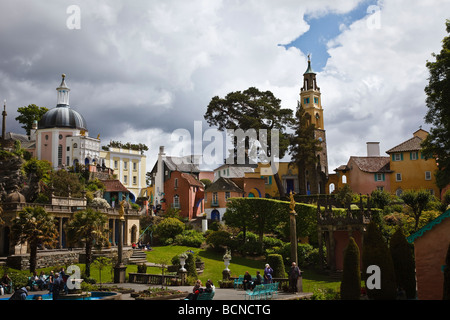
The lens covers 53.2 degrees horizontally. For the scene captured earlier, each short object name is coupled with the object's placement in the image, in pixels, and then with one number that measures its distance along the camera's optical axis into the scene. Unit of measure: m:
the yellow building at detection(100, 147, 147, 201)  77.56
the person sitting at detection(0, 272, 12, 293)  25.98
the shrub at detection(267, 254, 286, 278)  28.84
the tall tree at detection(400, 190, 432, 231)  42.50
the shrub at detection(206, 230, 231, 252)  46.88
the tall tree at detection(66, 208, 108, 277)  32.50
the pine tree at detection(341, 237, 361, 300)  19.36
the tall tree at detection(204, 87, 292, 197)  59.69
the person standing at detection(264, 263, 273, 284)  24.20
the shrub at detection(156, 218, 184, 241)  51.09
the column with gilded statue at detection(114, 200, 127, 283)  31.11
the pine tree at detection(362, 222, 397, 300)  19.27
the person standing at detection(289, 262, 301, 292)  23.12
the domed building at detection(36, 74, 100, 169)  70.81
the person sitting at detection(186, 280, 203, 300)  18.68
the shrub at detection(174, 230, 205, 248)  49.09
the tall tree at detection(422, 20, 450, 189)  34.56
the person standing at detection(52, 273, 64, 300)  22.52
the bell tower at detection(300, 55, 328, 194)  67.17
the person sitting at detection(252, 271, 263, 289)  24.89
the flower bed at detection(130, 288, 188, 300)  22.59
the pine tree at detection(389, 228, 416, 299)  21.66
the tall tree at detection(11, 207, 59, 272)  31.88
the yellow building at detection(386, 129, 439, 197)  61.72
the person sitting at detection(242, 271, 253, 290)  25.92
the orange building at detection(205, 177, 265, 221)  60.91
